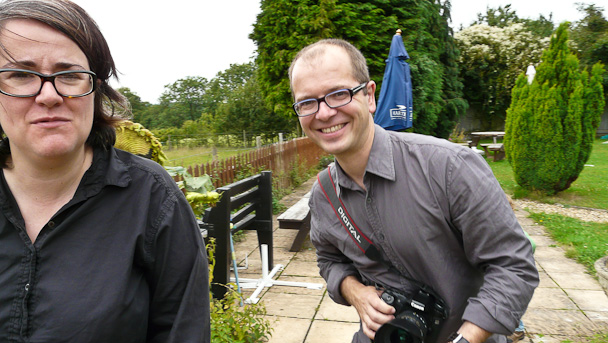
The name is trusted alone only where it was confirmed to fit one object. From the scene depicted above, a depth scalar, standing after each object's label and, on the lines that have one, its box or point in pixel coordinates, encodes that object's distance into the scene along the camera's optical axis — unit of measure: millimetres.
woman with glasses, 1171
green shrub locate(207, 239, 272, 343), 2826
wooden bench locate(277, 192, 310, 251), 5348
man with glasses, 1414
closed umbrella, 7824
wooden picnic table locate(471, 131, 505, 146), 17188
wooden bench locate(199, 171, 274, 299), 3789
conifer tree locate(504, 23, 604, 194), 7977
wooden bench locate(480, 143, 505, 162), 14992
